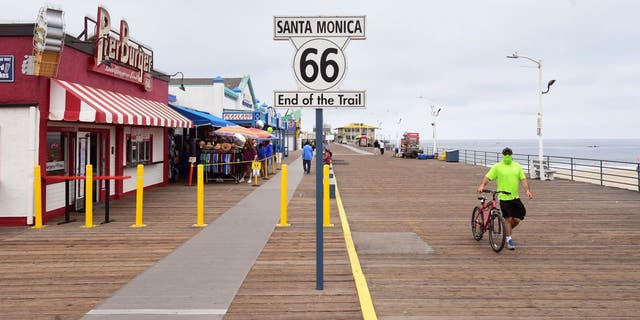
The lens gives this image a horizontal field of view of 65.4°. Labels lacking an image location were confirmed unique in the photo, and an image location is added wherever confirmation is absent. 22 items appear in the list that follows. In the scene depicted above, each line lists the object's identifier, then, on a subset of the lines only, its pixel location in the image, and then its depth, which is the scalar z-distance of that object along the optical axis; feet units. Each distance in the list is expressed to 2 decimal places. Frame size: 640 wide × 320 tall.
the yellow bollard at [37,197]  33.19
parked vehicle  156.25
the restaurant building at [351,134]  471.66
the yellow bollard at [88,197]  33.22
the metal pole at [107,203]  35.14
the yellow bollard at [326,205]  34.24
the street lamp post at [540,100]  75.46
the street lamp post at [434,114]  149.86
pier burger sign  42.14
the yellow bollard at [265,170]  76.92
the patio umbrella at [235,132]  66.59
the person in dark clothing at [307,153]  84.23
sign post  17.95
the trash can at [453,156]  131.75
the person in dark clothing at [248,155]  70.85
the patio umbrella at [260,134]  72.66
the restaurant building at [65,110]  34.22
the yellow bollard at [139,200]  33.40
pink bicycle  25.96
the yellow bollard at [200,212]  34.26
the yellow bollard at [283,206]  34.32
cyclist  26.07
